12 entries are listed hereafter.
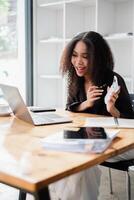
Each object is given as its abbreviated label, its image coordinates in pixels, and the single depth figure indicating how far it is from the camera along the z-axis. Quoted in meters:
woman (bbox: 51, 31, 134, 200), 1.96
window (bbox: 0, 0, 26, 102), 3.74
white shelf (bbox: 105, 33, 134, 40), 2.97
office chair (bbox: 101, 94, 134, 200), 1.73
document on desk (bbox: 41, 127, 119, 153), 1.08
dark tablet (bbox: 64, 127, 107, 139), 1.16
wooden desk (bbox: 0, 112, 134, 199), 0.83
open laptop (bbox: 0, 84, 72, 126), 1.59
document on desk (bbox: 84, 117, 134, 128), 1.50
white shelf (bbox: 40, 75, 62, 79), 3.58
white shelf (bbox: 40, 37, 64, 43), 3.46
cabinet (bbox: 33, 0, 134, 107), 3.17
